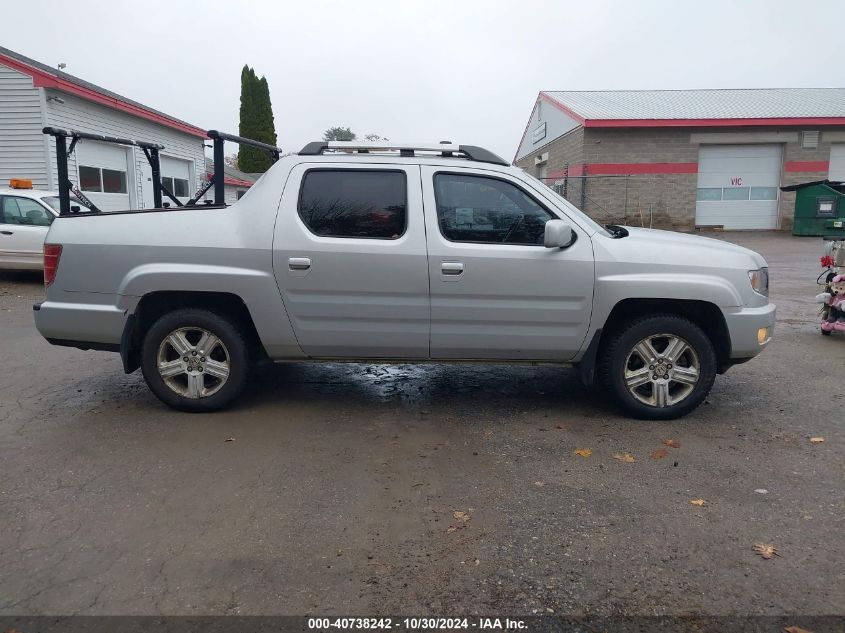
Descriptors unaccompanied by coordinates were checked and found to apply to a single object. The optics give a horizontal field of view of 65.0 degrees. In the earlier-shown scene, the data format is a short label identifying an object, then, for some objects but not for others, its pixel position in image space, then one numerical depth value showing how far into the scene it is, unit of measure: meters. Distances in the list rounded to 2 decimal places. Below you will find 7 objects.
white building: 15.49
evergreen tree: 45.88
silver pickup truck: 4.67
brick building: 24.06
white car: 11.31
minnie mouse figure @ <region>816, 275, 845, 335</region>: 7.57
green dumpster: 21.77
